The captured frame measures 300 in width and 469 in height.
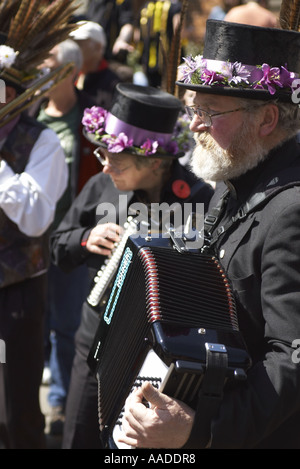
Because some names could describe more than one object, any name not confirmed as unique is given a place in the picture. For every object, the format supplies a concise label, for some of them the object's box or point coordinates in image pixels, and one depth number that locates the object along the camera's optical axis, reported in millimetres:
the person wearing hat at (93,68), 11156
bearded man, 4043
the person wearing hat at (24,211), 6859
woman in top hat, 6715
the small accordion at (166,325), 3990
